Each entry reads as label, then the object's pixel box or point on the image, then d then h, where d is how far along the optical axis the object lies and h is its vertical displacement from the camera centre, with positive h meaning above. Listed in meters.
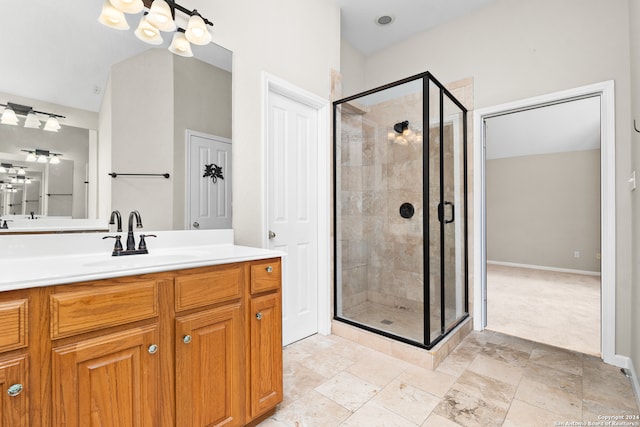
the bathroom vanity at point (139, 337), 0.91 -0.45
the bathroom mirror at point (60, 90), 1.34 +0.60
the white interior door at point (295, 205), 2.39 +0.08
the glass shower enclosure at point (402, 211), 2.30 +0.03
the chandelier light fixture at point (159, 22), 1.54 +1.04
